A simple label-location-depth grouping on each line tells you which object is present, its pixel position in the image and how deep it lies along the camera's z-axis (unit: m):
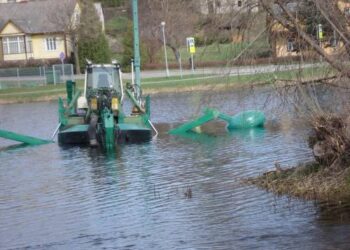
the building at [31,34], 80.94
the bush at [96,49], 71.94
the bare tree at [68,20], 72.44
